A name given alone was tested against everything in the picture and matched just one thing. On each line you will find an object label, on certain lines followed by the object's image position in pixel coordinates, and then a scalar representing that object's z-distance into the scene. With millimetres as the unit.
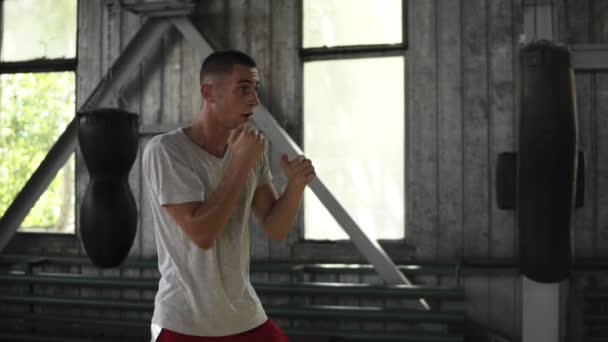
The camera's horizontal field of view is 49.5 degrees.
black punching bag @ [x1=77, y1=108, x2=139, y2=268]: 3570
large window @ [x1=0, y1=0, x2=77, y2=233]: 5637
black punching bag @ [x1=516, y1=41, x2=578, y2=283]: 2867
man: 1823
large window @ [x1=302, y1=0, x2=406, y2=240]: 4922
